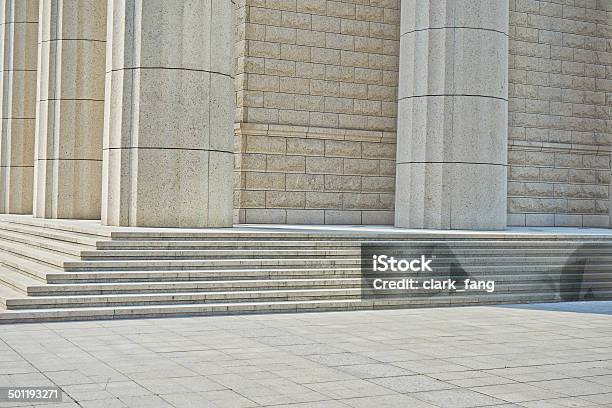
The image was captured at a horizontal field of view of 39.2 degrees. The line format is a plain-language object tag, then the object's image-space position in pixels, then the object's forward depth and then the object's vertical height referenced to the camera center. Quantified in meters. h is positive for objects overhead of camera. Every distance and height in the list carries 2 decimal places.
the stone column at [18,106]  22.84 +2.28
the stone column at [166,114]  14.25 +1.35
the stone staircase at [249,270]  11.40 -1.10
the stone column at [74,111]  19.02 +1.81
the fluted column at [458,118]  16.98 +1.67
